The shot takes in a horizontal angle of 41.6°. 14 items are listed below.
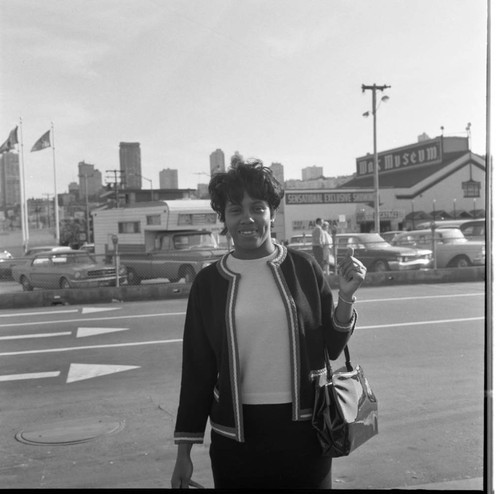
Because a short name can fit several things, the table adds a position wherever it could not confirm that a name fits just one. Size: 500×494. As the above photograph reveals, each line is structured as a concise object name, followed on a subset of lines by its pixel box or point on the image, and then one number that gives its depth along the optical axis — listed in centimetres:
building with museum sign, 3472
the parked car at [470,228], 1888
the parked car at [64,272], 1530
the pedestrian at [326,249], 1590
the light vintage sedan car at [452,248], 1755
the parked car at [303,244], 1661
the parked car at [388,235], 2408
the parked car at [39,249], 2414
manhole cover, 501
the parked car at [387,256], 1719
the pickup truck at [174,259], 1518
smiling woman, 231
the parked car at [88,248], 2941
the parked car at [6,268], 1540
